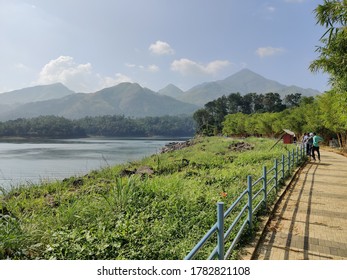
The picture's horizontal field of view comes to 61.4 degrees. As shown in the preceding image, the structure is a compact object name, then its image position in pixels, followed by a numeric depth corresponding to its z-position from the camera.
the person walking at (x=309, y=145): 19.00
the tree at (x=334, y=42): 9.55
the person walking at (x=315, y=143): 17.14
